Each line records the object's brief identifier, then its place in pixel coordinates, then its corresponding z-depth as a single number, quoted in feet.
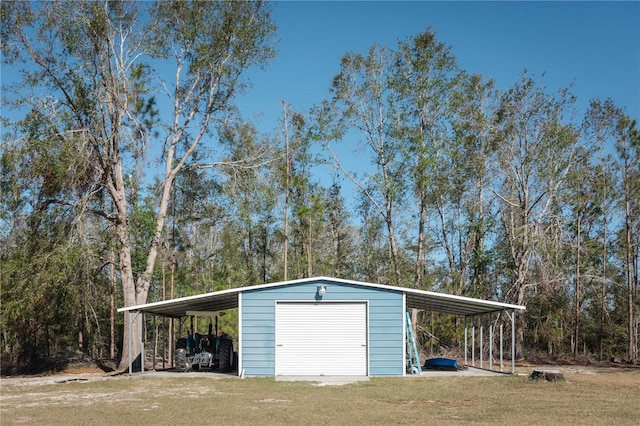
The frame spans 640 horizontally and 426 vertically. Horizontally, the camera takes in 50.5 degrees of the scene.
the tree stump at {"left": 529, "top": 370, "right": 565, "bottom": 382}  47.62
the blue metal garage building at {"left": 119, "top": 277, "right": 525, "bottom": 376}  53.31
